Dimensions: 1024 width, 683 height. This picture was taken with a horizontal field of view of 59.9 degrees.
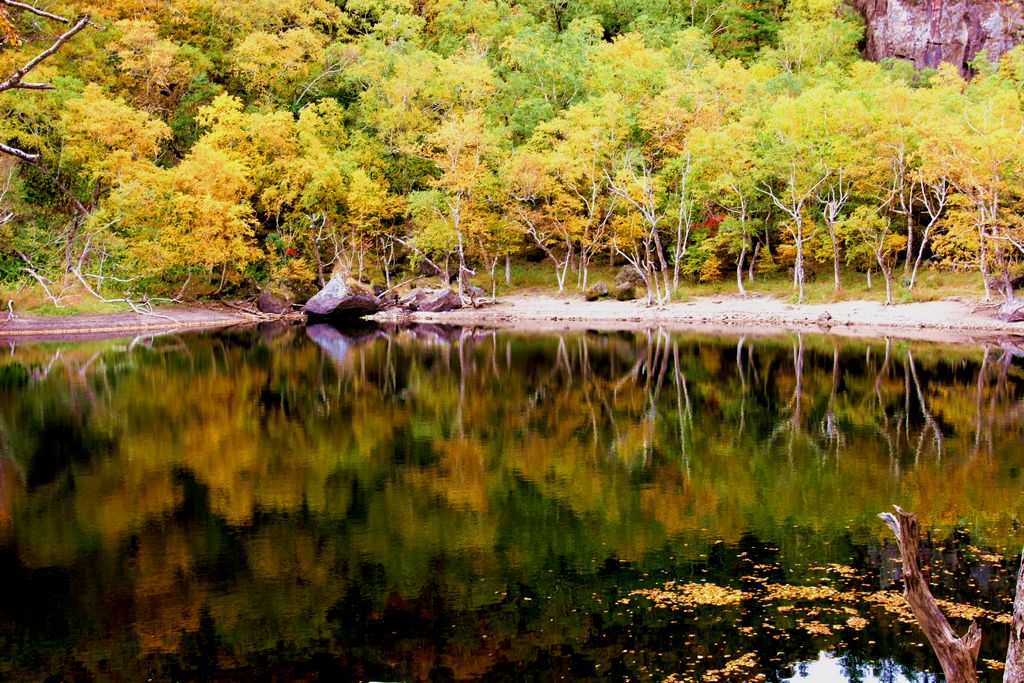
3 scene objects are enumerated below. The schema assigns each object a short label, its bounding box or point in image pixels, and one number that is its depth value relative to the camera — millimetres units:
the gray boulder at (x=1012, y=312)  41125
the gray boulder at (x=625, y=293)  57500
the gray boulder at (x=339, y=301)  58094
